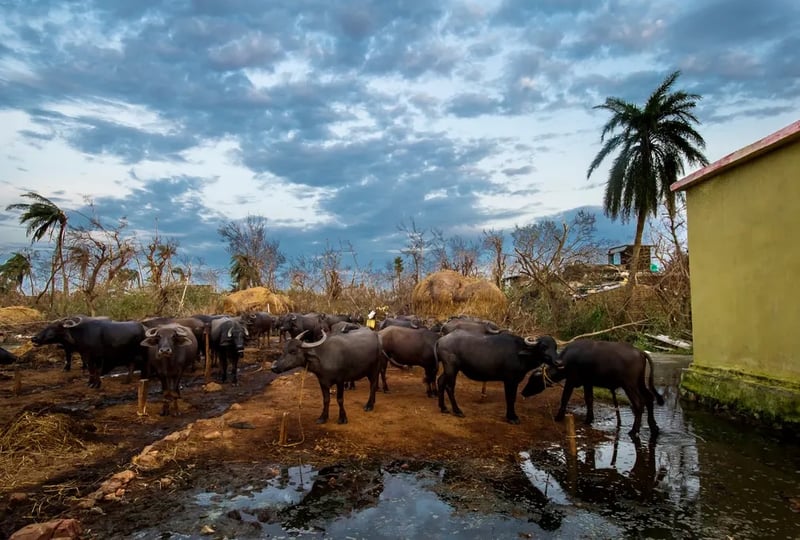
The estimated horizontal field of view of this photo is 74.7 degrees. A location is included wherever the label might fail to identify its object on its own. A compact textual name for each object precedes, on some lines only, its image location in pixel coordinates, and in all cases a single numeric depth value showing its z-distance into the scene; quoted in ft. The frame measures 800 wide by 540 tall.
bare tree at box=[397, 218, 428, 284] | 93.97
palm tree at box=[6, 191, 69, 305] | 77.41
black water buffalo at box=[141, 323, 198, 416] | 28.68
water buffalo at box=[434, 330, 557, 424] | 26.91
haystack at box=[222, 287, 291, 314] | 83.87
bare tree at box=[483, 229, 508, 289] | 76.54
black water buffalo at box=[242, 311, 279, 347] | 60.95
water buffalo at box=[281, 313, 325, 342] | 57.93
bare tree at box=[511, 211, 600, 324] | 62.49
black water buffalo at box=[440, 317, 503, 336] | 38.14
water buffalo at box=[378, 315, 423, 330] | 43.46
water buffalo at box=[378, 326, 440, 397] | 33.30
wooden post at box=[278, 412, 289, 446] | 22.58
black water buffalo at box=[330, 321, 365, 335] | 36.70
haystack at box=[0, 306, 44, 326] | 71.67
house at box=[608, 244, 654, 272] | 74.12
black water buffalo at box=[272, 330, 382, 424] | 26.81
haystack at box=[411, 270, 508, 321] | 65.41
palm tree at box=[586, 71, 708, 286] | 84.69
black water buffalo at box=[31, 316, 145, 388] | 35.78
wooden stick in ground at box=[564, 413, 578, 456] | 20.14
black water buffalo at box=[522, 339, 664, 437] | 23.94
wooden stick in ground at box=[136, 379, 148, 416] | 27.54
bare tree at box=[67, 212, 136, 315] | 74.49
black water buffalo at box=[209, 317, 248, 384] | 38.27
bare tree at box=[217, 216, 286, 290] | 117.50
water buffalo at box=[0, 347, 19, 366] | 38.47
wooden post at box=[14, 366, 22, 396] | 33.65
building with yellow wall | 23.75
